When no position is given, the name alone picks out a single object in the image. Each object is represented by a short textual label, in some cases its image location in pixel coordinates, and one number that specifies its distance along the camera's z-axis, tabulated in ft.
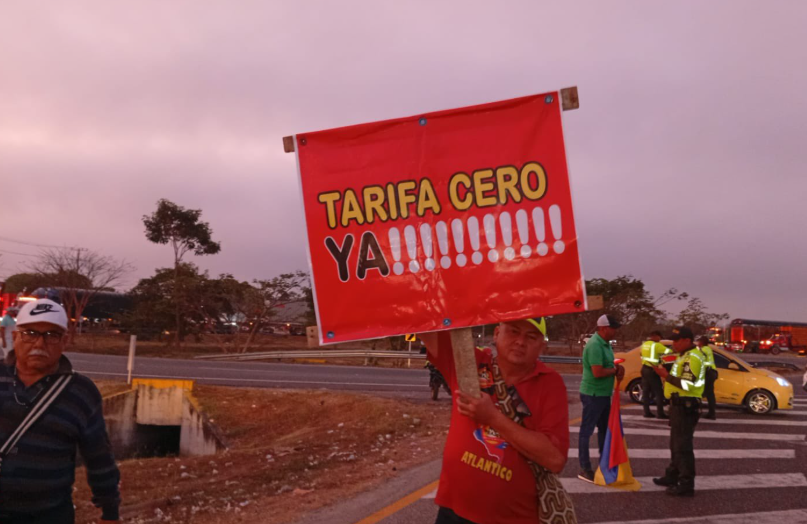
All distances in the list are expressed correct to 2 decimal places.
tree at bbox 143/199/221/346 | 136.36
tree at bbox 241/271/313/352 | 123.13
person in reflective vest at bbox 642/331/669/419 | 43.96
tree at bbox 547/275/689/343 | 126.82
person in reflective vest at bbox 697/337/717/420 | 37.19
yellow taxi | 50.88
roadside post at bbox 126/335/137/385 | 55.64
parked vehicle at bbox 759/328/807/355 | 178.81
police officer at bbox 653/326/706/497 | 24.44
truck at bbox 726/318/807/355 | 180.14
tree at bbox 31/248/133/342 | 137.28
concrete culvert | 53.47
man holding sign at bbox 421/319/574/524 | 9.62
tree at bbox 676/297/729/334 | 143.48
